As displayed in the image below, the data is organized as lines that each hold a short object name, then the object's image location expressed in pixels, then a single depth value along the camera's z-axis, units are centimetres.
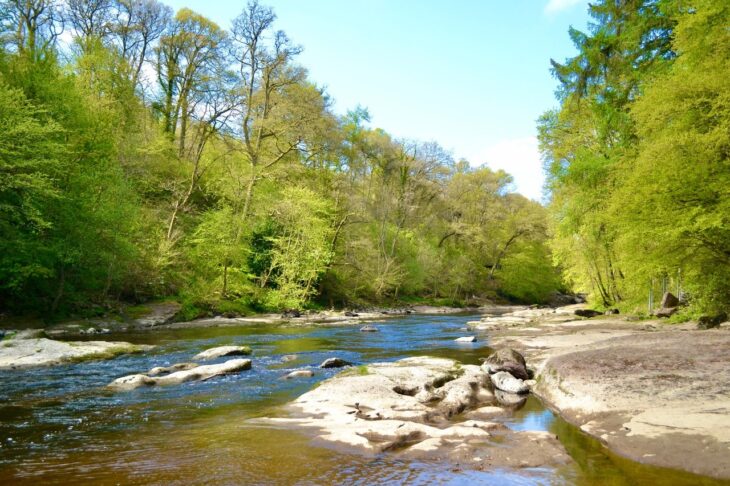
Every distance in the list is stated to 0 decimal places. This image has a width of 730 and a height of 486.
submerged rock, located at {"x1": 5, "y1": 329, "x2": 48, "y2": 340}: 1432
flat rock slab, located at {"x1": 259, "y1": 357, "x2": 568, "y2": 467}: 555
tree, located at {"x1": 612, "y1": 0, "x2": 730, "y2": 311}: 1300
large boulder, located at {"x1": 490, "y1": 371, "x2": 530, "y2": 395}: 929
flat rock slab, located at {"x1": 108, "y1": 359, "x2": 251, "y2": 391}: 969
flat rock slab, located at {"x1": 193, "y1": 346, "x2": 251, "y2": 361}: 1321
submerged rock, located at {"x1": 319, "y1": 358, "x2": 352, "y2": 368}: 1209
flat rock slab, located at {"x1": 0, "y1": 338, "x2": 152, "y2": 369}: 1191
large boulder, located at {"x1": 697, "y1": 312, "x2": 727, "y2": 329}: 1454
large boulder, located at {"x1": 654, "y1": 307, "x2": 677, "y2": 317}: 1993
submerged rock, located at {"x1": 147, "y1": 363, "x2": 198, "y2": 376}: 1092
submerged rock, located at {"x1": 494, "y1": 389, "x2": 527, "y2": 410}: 837
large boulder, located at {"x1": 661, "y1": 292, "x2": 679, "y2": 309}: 2173
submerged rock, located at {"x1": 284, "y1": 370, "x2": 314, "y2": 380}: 1077
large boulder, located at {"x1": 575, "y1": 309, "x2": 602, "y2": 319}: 2705
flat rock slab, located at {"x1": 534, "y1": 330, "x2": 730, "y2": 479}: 526
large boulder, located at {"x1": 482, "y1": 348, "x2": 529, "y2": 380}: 1048
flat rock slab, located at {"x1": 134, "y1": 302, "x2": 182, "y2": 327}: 2194
